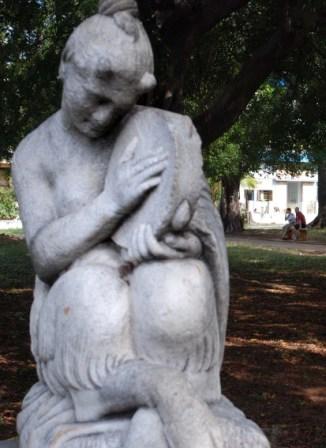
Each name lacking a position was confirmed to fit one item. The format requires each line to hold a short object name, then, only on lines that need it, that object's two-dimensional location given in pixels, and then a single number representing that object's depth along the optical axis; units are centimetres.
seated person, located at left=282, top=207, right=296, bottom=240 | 2759
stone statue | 264
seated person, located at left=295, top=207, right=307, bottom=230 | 2805
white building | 6303
